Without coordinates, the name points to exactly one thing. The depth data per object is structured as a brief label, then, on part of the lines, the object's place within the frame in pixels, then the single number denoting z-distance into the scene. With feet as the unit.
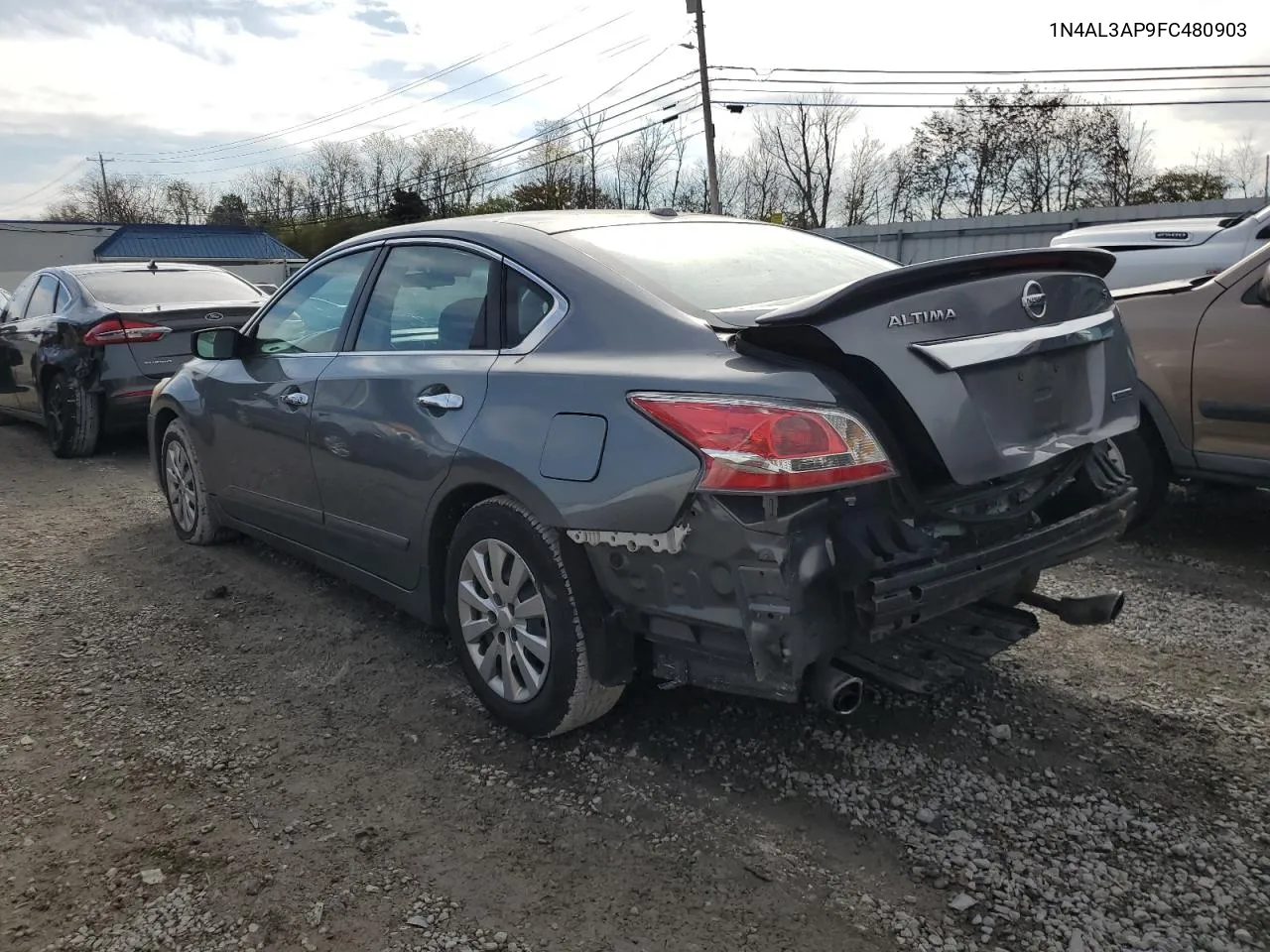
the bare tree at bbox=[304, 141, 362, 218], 192.54
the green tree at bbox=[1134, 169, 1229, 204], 110.11
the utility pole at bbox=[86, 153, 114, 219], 236.02
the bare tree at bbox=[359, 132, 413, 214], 177.27
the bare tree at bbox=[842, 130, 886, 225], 161.58
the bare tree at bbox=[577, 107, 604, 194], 143.43
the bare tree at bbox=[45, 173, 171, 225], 235.61
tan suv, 14.84
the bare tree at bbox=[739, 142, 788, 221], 172.86
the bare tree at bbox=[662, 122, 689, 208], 150.58
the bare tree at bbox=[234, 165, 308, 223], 208.23
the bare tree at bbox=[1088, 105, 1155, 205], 127.75
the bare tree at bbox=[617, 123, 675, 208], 177.37
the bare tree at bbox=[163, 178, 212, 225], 236.43
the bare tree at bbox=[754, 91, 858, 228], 171.83
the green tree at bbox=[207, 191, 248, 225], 223.92
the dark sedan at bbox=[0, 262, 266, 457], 24.31
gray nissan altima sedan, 7.97
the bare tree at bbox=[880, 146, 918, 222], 154.61
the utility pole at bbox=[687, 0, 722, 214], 98.22
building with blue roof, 167.22
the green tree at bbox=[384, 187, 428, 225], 163.24
